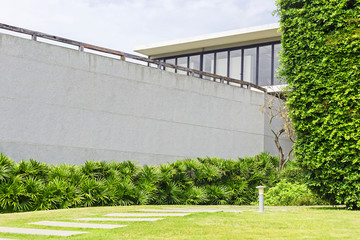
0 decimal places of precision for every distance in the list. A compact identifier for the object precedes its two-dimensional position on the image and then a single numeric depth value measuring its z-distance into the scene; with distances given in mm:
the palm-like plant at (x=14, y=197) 11688
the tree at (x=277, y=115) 20138
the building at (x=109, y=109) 14461
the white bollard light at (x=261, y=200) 10008
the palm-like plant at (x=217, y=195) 16078
